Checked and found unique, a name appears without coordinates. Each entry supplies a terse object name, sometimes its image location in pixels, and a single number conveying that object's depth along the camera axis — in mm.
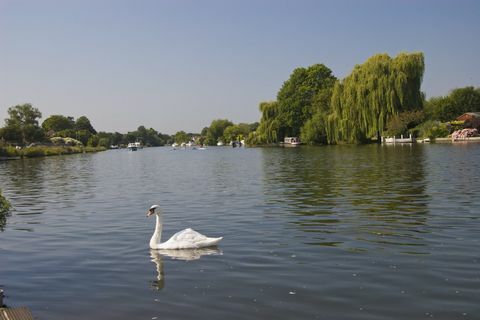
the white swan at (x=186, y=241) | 12844
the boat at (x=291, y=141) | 113794
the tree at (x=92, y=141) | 183625
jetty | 7125
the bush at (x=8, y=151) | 88625
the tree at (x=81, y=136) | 194075
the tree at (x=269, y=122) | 122575
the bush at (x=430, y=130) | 87938
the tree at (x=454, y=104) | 108750
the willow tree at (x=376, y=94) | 76750
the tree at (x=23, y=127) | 119062
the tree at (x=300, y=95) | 115312
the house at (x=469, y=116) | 95750
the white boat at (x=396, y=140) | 82869
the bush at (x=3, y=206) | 10727
